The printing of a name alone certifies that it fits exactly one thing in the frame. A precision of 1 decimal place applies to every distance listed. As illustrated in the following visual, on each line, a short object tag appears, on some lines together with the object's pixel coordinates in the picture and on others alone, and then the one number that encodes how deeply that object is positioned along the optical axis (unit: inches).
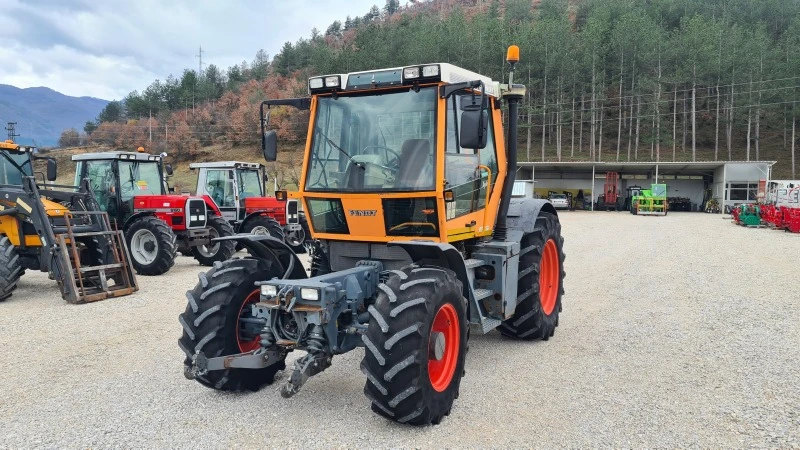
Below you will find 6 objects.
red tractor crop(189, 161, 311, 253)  564.4
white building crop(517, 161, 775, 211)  1535.4
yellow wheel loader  335.9
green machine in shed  1368.1
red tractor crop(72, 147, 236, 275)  443.5
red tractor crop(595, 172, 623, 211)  1599.4
